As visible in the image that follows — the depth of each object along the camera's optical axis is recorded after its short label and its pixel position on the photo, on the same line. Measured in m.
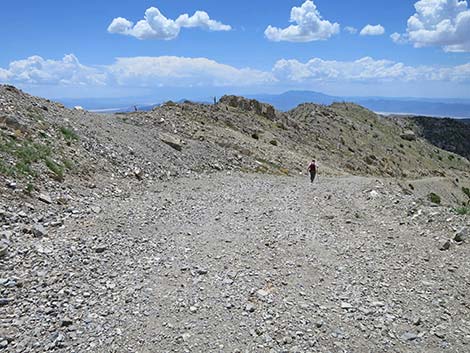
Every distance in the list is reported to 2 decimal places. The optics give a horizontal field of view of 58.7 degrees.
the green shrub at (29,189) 14.14
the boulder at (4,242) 10.44
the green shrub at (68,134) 21.31
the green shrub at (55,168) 16.62
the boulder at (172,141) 28.89
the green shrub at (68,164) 17.95
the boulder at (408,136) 106.98
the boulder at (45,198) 14.25
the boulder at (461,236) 13.23
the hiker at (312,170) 28.72
